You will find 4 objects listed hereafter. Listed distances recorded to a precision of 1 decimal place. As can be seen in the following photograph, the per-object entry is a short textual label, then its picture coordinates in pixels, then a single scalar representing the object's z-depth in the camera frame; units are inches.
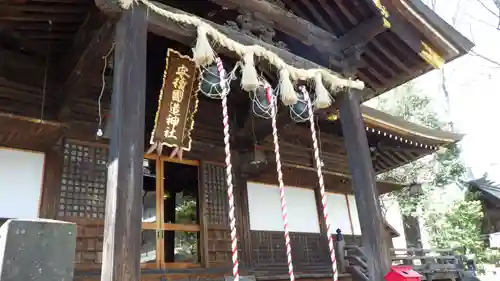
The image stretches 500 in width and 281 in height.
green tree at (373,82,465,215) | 629.9
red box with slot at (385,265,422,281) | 182.4
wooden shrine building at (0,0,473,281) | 156.9
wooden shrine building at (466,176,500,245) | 690.2
